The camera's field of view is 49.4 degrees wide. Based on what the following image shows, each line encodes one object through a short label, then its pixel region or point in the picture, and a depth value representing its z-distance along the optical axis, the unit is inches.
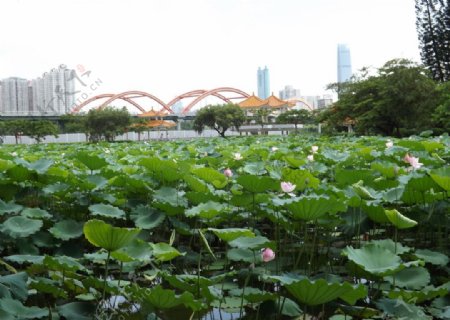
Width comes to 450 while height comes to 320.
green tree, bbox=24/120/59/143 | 1119.0
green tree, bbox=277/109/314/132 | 1467.8
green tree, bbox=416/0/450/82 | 829.2
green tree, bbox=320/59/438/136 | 543.2
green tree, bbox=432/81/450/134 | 378.6
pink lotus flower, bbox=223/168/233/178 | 102.3
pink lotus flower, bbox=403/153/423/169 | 85.6
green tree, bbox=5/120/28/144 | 1132.5
